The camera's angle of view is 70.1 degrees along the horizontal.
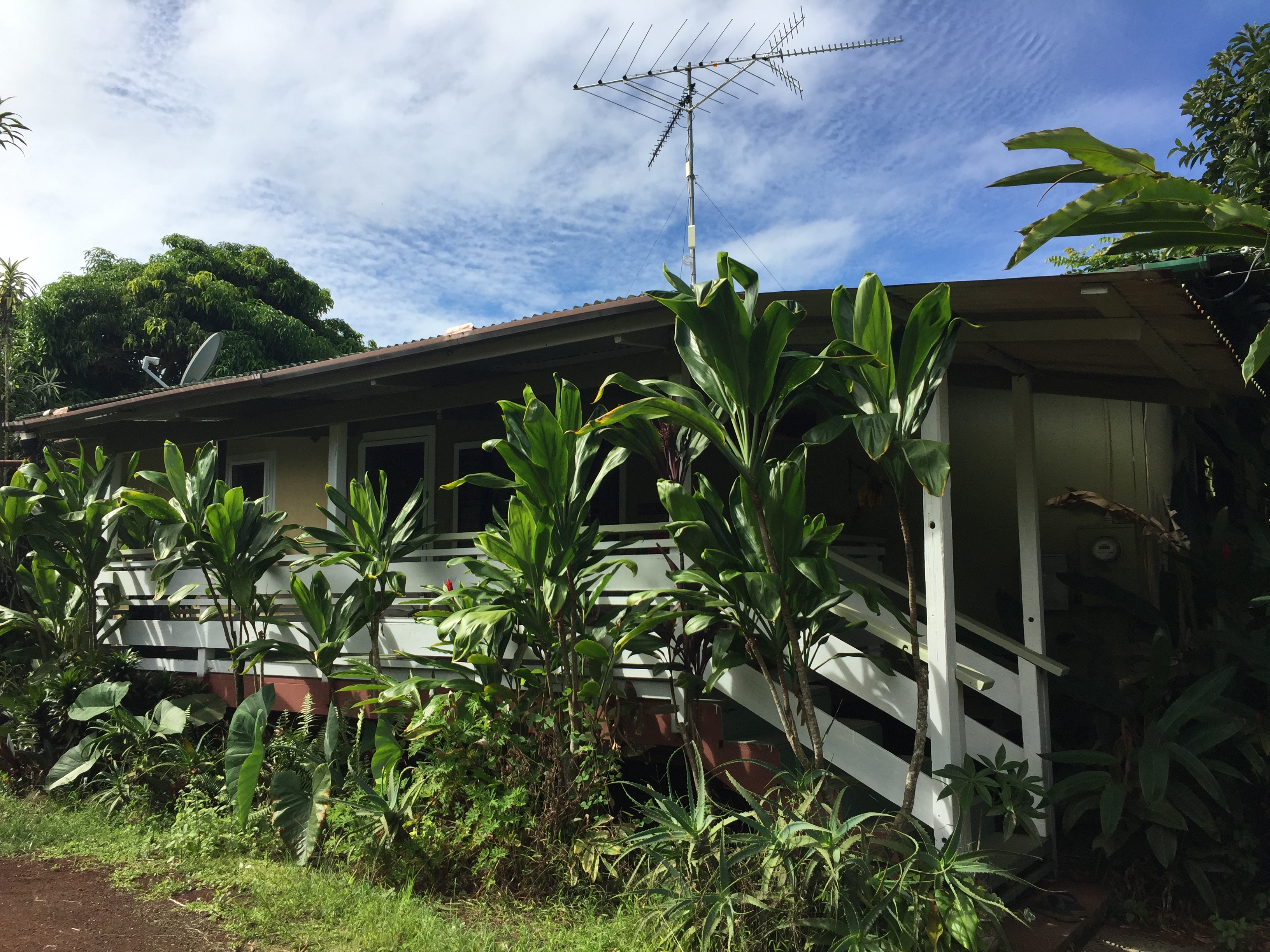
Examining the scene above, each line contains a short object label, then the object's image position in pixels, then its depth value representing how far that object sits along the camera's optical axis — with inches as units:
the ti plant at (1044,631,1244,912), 182.2
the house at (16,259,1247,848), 181.2
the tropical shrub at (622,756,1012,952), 142.0
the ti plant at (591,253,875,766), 159.9
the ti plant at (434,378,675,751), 190.7
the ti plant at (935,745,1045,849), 160.9
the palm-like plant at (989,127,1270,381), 94.7
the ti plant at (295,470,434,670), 255.0
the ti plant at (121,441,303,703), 265.1
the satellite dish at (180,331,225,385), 432.8
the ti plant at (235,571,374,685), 255.4
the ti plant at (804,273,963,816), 153.5
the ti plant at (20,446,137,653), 301.1
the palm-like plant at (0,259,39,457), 490.6
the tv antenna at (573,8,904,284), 415.8
